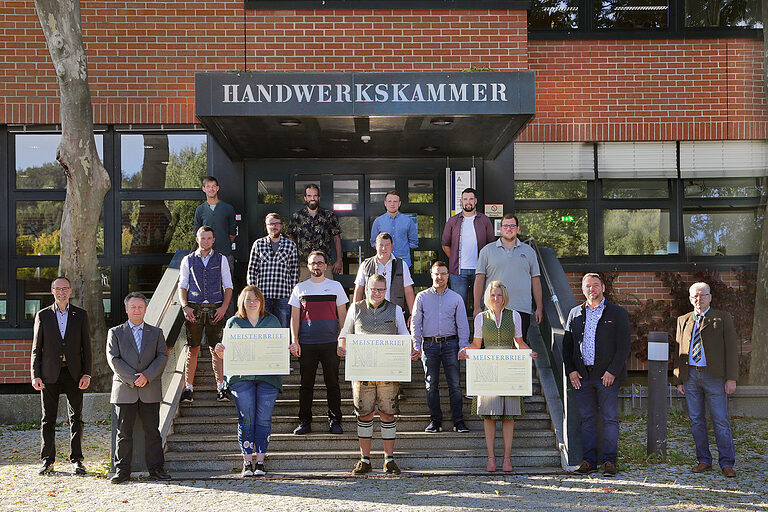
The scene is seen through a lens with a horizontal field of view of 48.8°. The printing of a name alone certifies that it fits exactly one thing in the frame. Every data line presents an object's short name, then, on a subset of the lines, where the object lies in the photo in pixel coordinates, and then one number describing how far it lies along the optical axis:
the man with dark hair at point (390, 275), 9.02
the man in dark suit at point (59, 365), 8.23
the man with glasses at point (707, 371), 8.03
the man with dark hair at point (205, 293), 9.00
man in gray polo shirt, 9.16
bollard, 8.62
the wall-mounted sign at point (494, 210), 12.81
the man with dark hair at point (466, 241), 9.98
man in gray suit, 7.82
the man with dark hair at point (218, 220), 10.48
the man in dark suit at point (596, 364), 8.04
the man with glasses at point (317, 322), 8.55
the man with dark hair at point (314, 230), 10.33
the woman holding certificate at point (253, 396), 7.83
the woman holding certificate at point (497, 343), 7.93
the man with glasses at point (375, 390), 7.92
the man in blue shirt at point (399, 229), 10.17
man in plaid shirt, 9.31
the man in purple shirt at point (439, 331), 8.48
